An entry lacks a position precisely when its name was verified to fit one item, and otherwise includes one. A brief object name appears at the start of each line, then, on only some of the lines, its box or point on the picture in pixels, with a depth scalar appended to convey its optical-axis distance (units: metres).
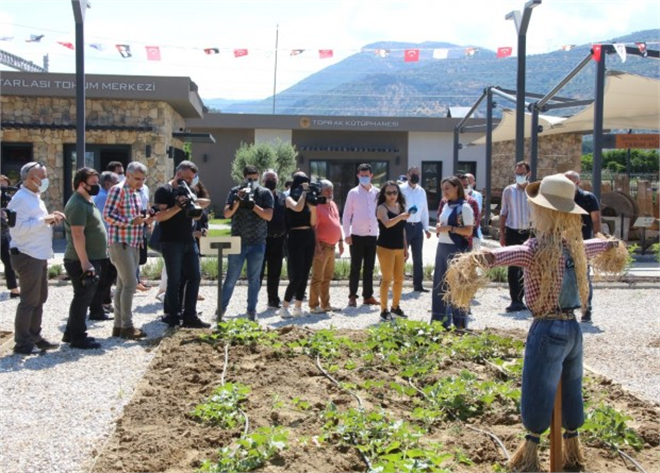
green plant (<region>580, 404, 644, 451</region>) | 5.28
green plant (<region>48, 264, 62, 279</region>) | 13.21
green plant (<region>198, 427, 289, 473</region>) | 4.56
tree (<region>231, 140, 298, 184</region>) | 28.89
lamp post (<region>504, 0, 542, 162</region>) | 16.00
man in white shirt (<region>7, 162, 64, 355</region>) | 7.86
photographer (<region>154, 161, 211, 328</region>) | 8.81
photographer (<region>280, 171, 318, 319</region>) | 10.19
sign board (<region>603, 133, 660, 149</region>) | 19.45
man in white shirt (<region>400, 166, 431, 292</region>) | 11.98
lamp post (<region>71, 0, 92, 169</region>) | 14.63
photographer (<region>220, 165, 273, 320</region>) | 9.45
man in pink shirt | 10.86
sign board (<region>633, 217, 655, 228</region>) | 16.75
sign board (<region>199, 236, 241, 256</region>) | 8.85
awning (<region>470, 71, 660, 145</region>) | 17.25
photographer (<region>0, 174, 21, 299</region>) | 10.91
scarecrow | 4.59
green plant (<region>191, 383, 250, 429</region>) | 5.59
